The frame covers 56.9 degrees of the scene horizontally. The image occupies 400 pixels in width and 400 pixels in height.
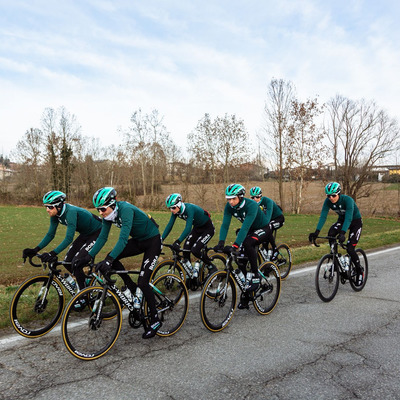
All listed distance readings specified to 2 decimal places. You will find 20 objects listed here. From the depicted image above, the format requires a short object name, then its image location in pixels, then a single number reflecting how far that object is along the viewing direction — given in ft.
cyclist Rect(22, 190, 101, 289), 17.34
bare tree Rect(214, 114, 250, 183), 120.67
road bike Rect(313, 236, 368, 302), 21.67
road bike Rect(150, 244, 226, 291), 20.86
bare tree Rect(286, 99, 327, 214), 119.96
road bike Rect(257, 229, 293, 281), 28.07
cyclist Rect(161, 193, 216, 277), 22.47
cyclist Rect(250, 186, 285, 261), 28.69
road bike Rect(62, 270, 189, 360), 13.67
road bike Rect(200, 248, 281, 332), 16.58
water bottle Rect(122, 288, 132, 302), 15.19
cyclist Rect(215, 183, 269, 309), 18.74
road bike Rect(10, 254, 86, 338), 15.62
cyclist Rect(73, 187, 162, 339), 14.70
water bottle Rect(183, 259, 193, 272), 22.42
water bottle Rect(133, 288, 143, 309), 15.49
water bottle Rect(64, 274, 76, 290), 18.06
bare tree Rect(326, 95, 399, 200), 123.44
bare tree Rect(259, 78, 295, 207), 121.19
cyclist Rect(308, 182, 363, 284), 23.21
